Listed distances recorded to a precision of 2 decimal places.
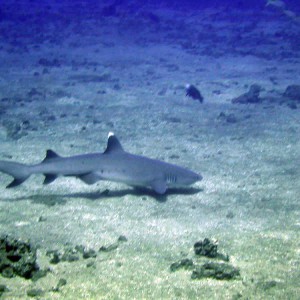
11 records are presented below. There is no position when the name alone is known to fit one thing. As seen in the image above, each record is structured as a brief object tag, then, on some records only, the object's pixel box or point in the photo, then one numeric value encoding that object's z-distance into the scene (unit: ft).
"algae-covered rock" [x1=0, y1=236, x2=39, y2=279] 15.39
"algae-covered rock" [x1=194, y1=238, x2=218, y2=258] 17.54
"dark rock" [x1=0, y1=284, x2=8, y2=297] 14.20
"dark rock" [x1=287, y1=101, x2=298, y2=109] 51.34
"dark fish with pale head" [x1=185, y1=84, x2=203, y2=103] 50.21
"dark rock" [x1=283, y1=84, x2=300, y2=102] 55.98
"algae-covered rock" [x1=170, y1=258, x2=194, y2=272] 16.53
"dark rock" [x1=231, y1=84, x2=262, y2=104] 55.11
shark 23.86
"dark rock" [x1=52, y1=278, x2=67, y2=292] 14.79
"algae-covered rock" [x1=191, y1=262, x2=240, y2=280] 15.65
